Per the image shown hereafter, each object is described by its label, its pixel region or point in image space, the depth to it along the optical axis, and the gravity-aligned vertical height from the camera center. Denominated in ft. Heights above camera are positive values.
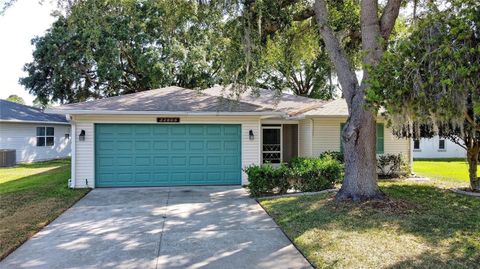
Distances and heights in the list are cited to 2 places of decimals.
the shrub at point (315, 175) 33.37 -3.29
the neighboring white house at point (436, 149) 82.91 -2.31
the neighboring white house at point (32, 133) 68.74 +1.36
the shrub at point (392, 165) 46.85 -3.32
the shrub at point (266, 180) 32.24 -3.56
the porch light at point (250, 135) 40.09 +0.45
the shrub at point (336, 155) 45.71 -1.99
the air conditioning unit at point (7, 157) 64.08 -3.13
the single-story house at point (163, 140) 37.81 -0.09
